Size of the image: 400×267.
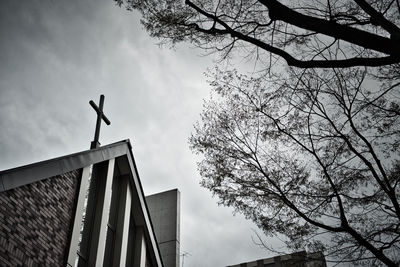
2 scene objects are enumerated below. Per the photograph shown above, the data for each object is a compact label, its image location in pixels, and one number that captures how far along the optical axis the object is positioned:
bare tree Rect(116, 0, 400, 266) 4.90
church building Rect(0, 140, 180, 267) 6.22
